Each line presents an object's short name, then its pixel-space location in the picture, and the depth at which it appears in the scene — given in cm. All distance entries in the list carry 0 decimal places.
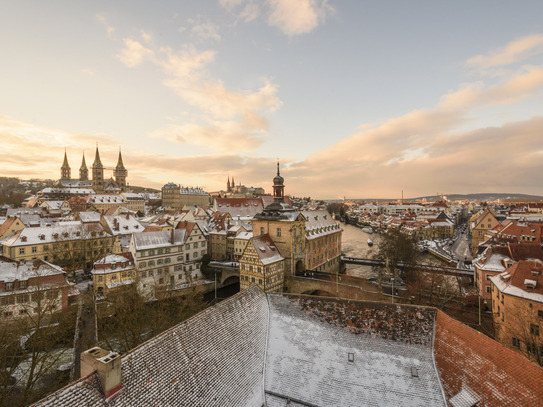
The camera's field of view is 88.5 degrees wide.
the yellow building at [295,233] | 3838
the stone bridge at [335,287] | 3133
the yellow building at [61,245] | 4450
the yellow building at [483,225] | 6869
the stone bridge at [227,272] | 4578
